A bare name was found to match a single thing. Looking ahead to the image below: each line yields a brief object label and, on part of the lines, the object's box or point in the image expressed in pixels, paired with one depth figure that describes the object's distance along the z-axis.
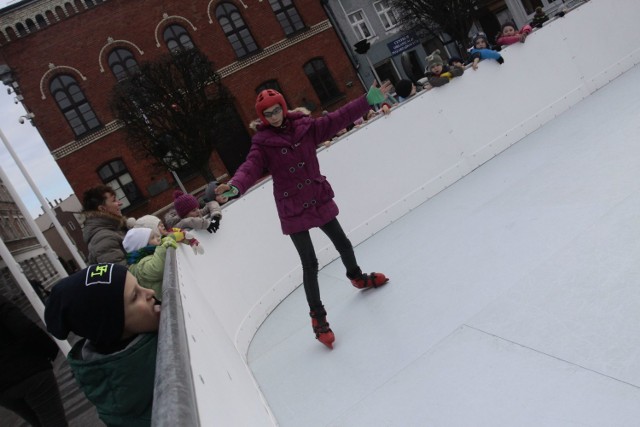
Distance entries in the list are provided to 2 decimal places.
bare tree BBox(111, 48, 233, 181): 15.69
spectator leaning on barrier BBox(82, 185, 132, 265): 2.85
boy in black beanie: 1.23
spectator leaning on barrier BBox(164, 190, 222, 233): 3.65
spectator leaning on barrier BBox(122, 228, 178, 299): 2.72
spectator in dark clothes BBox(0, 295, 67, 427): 2.39
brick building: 19.23
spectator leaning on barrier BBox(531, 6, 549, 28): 7.61
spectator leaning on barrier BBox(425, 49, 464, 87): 5.59
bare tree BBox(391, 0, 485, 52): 19.92
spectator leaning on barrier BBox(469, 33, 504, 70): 5.85
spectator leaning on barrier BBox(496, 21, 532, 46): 6.11
